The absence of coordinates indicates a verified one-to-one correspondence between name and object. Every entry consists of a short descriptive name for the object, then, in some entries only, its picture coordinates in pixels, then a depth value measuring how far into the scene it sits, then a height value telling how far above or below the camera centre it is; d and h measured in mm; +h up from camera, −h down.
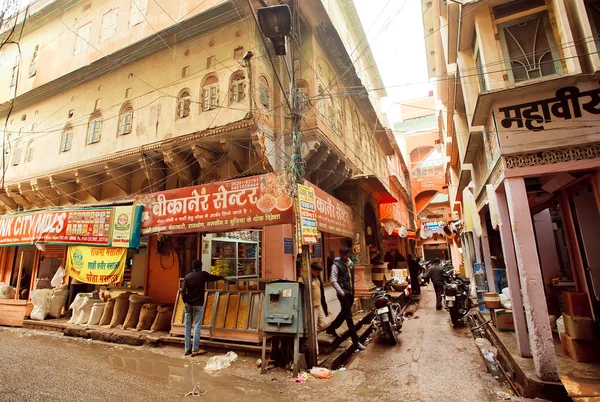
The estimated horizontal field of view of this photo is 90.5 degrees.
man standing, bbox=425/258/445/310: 10258 -329
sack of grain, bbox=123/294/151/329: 8141 -1070
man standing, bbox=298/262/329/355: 6324 -563
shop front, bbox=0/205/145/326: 8008 +971
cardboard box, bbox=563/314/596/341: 4562 -975
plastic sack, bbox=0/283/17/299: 10961 -660
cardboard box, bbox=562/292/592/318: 4821 -650
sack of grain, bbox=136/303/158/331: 7867 -1214
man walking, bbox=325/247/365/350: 6348 -450
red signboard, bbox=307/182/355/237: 6699 +1343
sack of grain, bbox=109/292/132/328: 8312 -1085
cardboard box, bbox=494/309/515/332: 6529 -1205
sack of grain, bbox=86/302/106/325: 8570 -1188
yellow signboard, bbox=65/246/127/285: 8266 +232
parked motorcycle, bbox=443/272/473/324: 8023 -930
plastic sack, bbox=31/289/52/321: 9594 -968
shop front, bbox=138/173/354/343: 6309 +884
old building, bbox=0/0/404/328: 8281 +5154
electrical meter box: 5289 -701
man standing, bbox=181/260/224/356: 6412 -711
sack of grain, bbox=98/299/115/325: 8532 -1155
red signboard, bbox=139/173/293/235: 6113 +1411
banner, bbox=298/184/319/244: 5535 +1021
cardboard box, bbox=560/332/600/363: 4566 -1310
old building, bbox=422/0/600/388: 4410 +2213
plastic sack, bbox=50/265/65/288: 9865 -164
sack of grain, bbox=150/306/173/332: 7754 -1260
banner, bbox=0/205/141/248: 7859 +1282
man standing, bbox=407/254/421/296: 13797 -381
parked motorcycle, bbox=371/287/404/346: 6703 -1122
